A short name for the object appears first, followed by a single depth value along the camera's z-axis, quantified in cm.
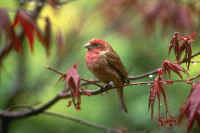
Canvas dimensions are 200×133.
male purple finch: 704
